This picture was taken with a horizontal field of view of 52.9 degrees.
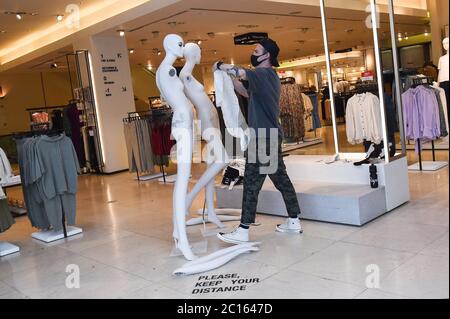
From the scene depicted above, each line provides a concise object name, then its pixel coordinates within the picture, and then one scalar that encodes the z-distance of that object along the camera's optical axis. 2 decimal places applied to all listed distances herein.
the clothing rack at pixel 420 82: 6.32
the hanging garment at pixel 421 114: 6.12
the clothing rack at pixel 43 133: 4.90
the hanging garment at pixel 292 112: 9.46
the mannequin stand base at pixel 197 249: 3.87
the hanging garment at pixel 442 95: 6.39
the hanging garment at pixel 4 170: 4.57
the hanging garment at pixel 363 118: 5.69
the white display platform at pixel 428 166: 6.20
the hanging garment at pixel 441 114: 6.26
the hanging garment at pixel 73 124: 10.05
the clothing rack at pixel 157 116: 8.24
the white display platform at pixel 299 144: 9.38
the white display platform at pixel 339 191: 4.20
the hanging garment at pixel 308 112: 10.26
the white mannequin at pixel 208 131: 4.26
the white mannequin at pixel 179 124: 3.64
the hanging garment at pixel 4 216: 4.57
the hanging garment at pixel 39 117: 9.83
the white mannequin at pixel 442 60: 5.70
